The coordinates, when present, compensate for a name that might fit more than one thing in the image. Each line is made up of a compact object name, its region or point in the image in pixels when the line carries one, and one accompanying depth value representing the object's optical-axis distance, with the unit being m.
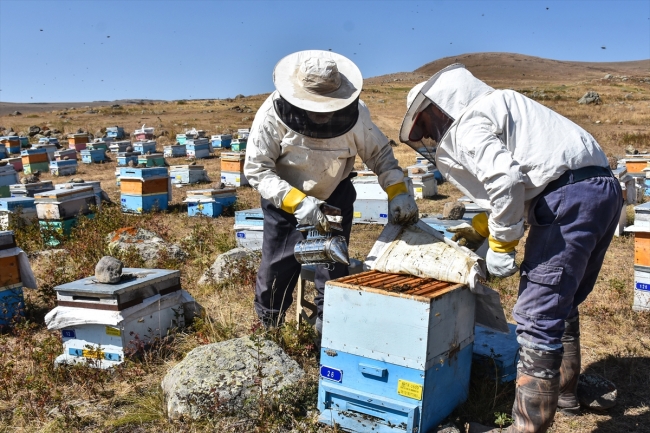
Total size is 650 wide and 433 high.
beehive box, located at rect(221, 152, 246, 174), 11.84
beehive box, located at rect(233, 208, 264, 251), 6.85
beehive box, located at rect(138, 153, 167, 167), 12.92
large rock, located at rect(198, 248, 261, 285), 5.76
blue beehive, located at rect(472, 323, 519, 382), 3.41
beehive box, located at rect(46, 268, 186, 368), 3.82
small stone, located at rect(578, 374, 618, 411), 3.18
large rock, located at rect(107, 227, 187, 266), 6.40
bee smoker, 3.20
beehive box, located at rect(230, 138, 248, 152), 17.53
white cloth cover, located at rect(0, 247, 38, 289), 4.51
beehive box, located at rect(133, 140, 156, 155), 17.58
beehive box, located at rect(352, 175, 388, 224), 8.75
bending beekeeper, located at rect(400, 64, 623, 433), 2.56
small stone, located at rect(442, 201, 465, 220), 7.35
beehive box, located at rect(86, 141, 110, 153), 18.36
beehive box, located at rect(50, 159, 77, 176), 15.27
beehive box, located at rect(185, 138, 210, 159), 18.12
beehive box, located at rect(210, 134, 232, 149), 20.12
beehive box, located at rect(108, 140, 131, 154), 19.15
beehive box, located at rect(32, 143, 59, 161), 17.46
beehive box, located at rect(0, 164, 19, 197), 9.99
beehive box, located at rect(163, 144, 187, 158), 18.22
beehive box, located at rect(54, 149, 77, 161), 16.12
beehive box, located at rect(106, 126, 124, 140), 26.07
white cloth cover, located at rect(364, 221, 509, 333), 2.98
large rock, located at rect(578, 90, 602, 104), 32.59
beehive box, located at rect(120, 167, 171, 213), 9.41
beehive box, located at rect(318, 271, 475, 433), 2.66
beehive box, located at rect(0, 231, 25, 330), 4.46
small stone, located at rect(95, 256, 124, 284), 3.98
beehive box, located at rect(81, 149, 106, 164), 18.11
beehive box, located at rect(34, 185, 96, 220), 7.43
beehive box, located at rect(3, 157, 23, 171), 15.86
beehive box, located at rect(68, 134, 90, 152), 20.48
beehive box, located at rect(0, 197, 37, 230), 7.23
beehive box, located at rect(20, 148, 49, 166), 15.83
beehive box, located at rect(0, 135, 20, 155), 20.54
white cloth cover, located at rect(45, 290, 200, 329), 3.81
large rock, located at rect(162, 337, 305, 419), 3.08
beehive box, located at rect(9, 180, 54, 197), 8.64
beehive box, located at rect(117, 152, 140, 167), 12.93
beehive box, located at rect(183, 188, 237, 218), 9.48
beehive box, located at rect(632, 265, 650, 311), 4.62
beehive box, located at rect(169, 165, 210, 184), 12.80
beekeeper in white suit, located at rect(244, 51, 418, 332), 3.31
